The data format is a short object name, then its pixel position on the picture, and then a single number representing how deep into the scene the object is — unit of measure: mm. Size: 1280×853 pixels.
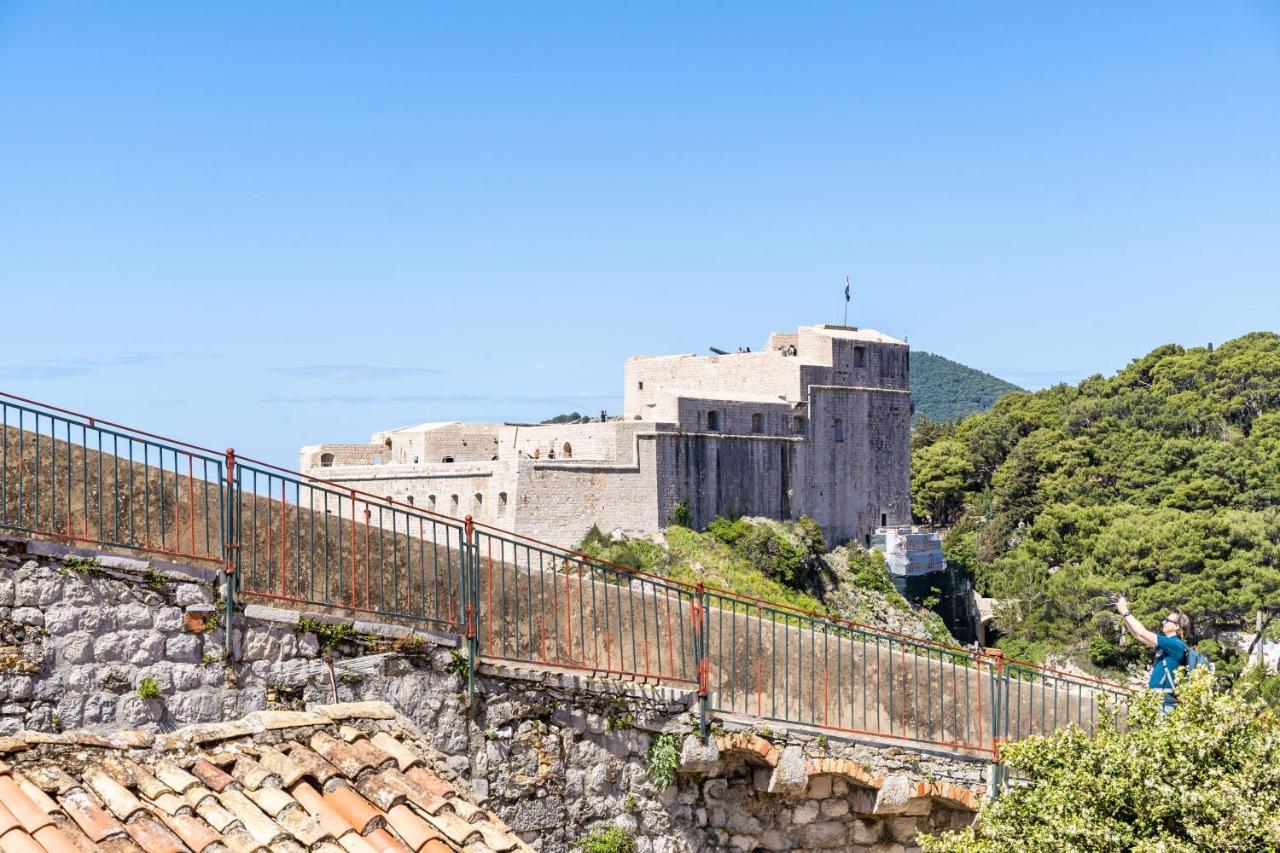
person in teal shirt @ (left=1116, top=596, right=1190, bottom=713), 9906
